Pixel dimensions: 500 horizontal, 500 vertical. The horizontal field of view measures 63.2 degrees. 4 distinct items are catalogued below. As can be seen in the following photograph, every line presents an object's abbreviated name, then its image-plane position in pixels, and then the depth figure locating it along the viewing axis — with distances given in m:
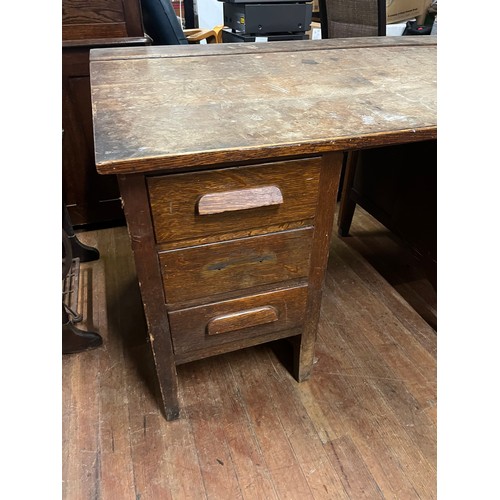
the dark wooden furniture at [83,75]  1.36
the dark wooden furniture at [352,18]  1.60
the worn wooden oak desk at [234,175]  0.67
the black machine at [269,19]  2.19
